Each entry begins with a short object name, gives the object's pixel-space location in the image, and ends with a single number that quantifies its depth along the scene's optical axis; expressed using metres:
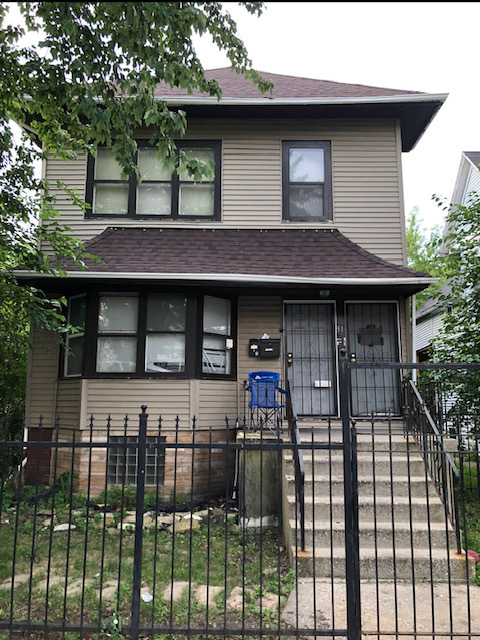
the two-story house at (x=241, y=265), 8.27
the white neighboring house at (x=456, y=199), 18.58
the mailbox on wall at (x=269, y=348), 8.73
